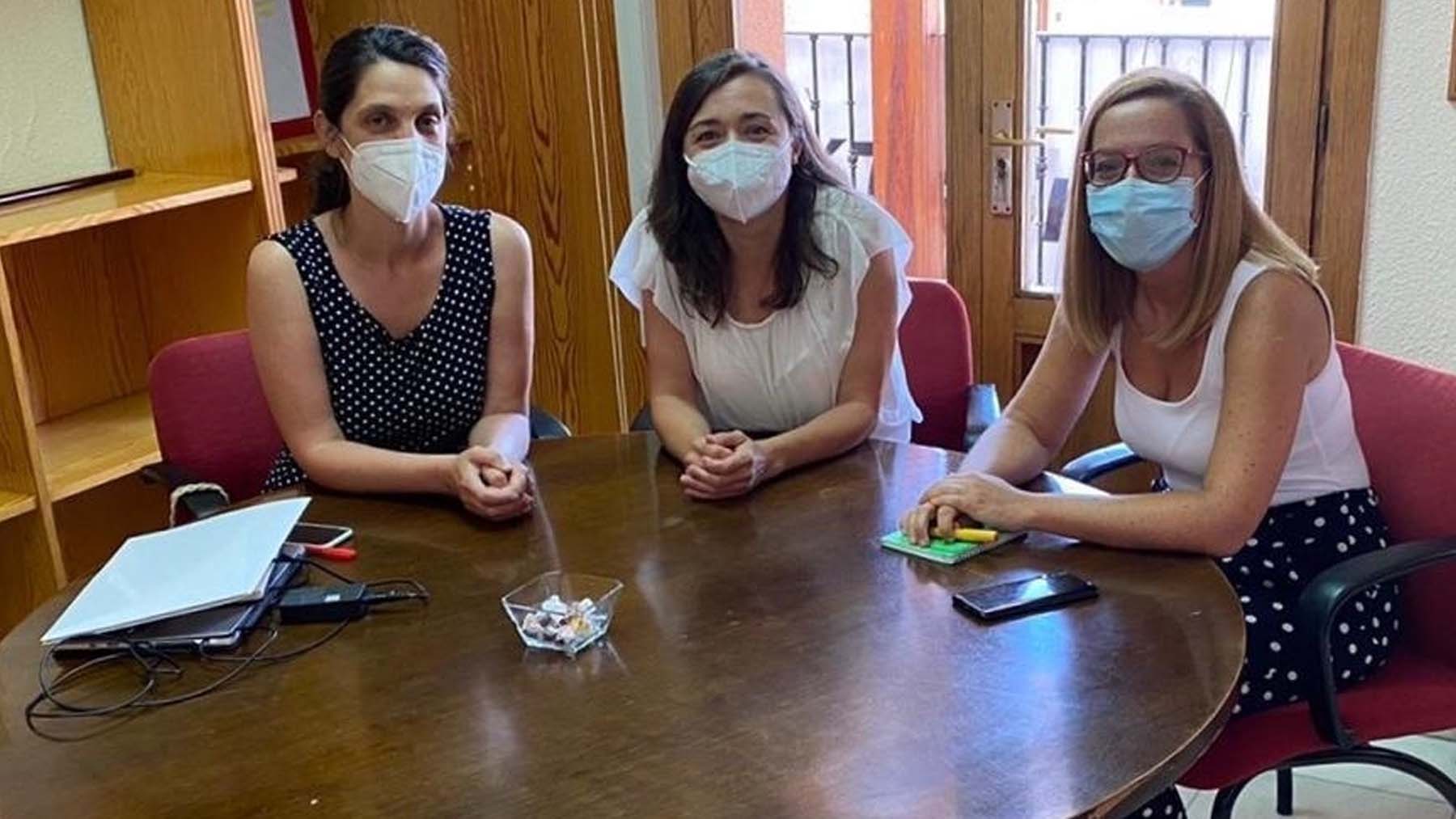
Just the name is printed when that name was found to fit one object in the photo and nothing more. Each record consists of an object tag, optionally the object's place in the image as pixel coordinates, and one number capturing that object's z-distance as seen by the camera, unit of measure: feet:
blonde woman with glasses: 5.66
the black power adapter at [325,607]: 5.35
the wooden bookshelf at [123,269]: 8.64
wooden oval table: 4.10
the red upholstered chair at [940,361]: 8.20
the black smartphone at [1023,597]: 5.02
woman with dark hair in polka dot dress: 7.05
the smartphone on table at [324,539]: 5.93
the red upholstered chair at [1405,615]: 5.63
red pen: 5.90
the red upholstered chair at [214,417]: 7.83
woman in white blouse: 7.20
